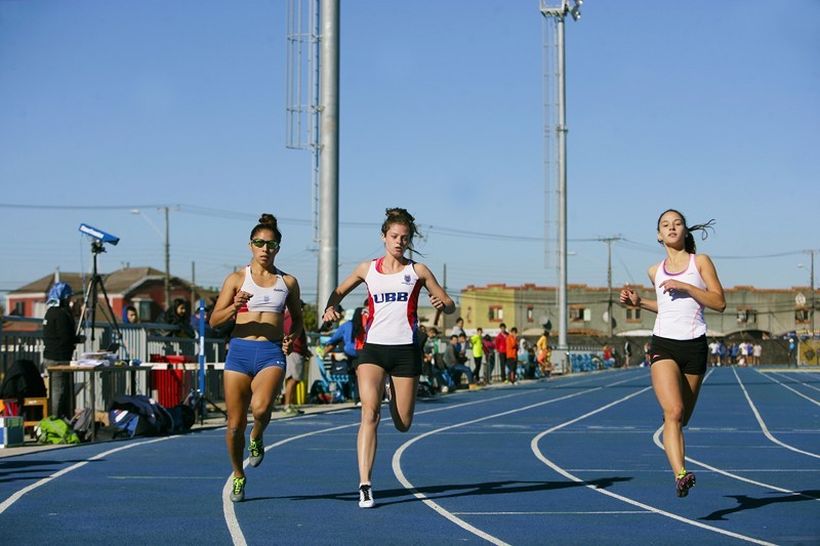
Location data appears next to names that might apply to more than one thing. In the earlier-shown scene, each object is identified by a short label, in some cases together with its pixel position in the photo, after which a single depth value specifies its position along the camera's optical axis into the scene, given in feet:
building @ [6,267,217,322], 381.60
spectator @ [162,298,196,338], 71.46
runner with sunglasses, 29.55
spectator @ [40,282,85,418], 50.42
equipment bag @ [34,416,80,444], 48.16
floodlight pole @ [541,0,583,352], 184.44
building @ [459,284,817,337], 427.74
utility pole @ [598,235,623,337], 349.39
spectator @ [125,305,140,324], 67.92
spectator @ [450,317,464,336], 112.69
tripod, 56.82
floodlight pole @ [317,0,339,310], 89.76
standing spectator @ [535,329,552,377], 172.86
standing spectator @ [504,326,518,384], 133.80
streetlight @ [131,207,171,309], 282.56
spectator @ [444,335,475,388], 105.60
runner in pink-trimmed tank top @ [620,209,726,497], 28.07
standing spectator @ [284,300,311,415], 65.31
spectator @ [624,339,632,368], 270.67
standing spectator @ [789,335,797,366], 255.97
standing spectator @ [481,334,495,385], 132.46
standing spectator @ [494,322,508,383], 134.82
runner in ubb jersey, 29.25
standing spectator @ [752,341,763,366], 295.93
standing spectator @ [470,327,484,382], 122.62
